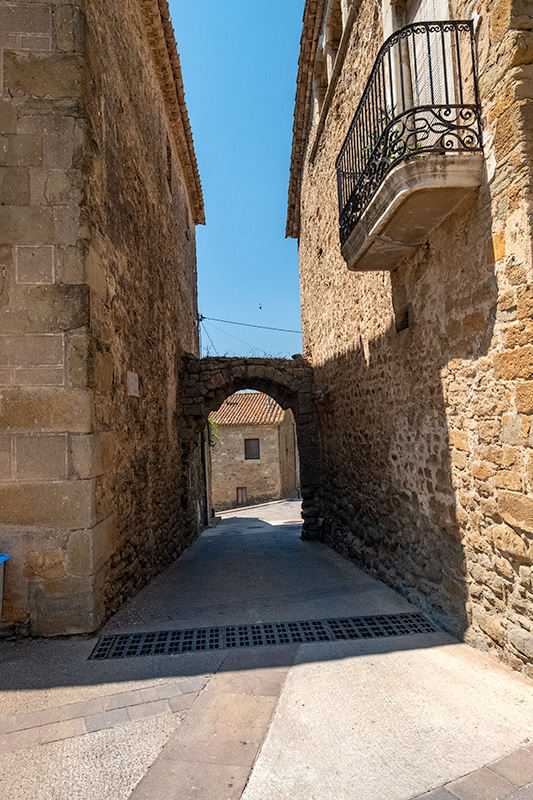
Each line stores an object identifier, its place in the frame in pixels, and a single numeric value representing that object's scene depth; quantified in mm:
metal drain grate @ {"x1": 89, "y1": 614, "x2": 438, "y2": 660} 3688
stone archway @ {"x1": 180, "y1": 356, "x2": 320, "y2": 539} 9805
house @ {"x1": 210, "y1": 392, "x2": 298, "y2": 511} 26688
